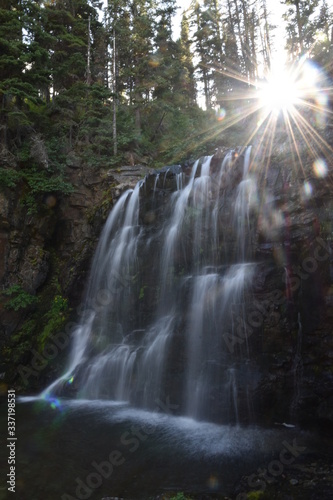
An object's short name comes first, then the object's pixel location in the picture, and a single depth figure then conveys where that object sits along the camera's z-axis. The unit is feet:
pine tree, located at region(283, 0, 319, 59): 76.64
